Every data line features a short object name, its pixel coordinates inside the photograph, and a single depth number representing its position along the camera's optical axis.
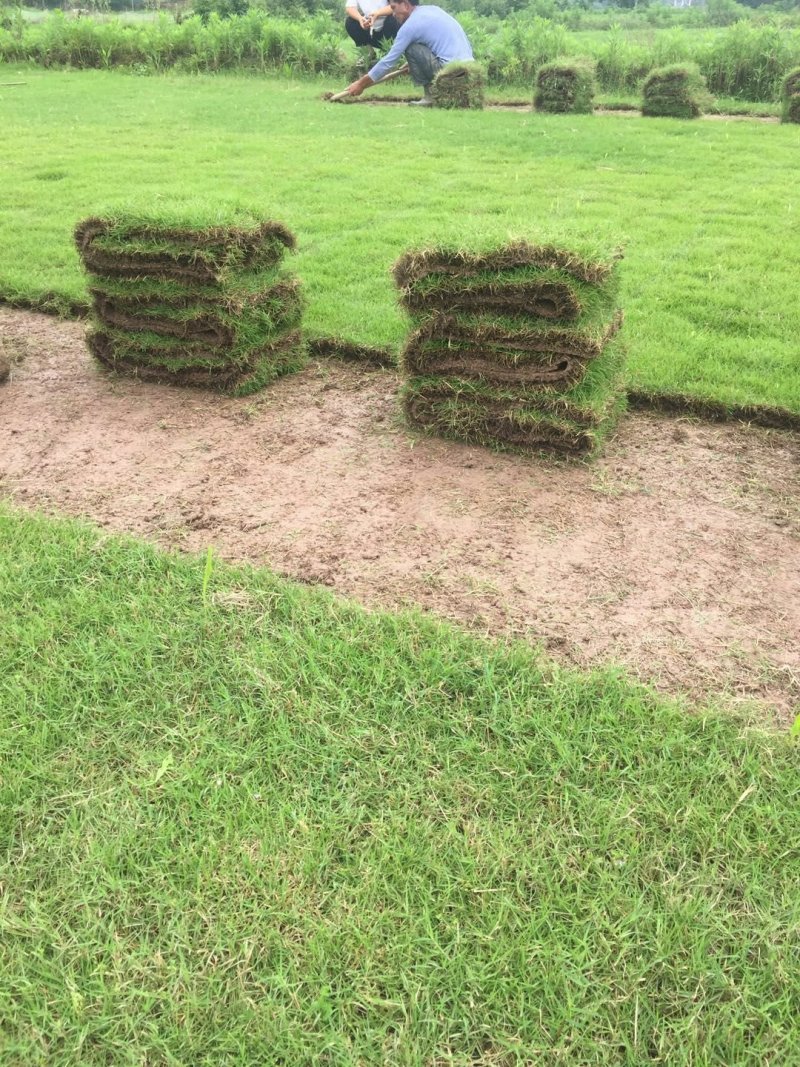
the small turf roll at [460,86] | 13.37
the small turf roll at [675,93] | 12.38
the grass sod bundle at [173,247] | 4.11
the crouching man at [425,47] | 14.20
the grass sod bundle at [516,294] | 3.49
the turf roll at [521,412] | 3.68
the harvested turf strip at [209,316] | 4.26
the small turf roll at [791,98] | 11.90
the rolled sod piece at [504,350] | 3.58
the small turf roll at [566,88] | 12.72
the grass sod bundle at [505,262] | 3.47
